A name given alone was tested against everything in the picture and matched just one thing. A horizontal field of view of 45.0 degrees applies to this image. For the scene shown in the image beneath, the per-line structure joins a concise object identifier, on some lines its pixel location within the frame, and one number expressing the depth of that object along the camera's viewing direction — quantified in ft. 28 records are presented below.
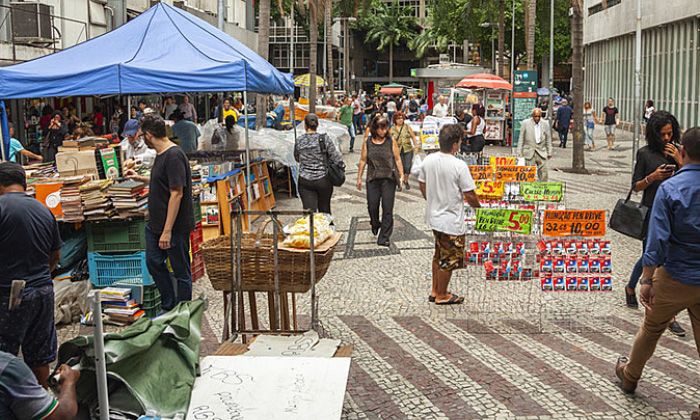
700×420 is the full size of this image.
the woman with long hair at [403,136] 54.90
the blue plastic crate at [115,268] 27.40
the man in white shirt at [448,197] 26.35
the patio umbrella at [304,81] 135.40
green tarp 12.67
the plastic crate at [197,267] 31.42
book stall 13.25
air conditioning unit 64.95
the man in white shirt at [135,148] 36.92
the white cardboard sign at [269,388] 13.33
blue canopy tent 32.94
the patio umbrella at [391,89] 189.47
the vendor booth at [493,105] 93.04
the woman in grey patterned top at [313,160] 34.57
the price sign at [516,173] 36.45
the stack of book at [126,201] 27.27
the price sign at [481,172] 36.50
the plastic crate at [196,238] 31.81
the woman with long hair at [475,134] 66.08
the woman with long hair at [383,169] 36.68
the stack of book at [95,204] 27.14
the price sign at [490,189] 31.91
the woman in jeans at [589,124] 91.30
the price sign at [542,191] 31.37
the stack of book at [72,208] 27.27
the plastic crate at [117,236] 27.53
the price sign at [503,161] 40.04
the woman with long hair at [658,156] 23.85
